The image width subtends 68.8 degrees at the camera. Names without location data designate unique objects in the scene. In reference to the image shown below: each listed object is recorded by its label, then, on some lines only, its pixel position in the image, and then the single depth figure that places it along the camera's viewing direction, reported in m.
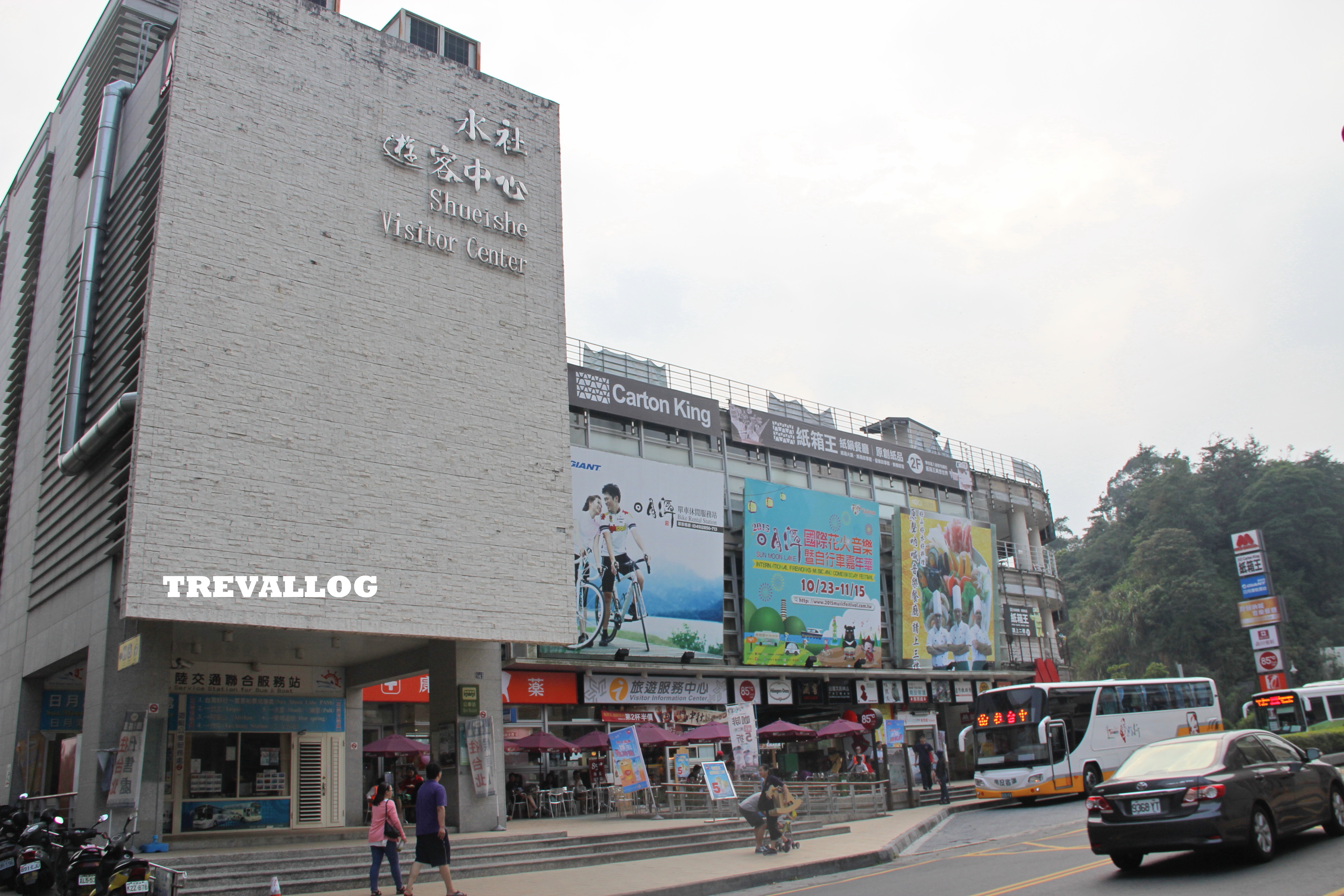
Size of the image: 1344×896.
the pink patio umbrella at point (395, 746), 22.41
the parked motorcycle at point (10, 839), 12.82
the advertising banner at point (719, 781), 18.47
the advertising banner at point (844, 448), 32.88
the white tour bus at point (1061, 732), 22.23
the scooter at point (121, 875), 10.41
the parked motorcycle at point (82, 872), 11.11
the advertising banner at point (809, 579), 30.27
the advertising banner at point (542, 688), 25.81
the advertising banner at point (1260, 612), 33.03
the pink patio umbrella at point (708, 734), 26.28
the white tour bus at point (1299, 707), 29.36
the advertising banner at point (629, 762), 20.05
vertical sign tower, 33.41
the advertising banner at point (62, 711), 20.47
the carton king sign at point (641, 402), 28.53
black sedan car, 9.04
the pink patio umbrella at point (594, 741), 25.66
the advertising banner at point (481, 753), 17.30
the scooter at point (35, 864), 12.10
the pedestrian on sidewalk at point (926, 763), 26.58
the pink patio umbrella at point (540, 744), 24.19
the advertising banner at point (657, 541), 26.81
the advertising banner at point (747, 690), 30.80
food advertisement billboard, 35.34
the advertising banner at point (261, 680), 18.92
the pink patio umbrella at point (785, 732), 27.44
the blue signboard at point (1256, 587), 34.00
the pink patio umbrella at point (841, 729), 29.12
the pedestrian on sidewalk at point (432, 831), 10.45
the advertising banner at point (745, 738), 20.91
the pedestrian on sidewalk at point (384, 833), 11.09
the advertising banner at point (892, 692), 35.25
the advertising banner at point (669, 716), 28.09
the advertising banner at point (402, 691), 24.56
